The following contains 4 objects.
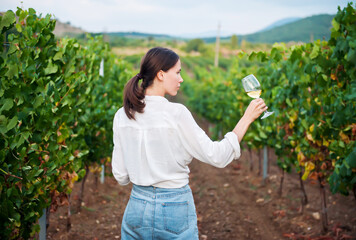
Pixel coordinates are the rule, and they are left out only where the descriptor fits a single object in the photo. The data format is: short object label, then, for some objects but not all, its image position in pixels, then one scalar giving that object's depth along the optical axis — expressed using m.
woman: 1.87
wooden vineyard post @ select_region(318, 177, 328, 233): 4.36
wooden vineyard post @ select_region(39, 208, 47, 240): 3.44
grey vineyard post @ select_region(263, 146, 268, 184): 7.04
